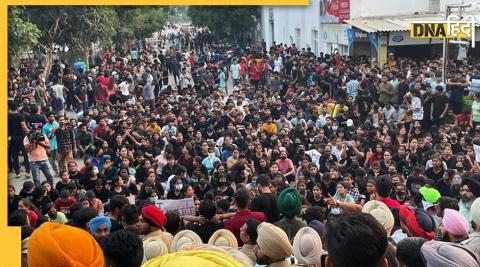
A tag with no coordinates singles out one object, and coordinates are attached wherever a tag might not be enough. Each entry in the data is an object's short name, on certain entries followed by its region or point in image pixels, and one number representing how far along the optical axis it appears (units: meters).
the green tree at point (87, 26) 23.77
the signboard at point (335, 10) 25.73
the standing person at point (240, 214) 6.71
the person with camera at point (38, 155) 12.06
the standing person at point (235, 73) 25.16
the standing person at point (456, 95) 14.75
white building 22.86
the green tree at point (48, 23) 22.88
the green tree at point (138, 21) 30.79
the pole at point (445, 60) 14.35
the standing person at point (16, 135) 12.67
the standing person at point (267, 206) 7.36
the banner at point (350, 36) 24.12
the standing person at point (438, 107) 14.12
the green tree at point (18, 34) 15.92
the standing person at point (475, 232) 5.05
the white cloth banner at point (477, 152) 10.54
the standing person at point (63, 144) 12.95
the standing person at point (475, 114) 13.46
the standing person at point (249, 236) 5.48
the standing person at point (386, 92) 16.47
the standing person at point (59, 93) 18.30
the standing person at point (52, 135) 13.16
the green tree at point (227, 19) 40.50
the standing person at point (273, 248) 4.36
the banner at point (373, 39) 22.92
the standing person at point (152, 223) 6.31
